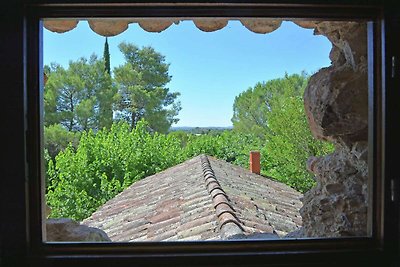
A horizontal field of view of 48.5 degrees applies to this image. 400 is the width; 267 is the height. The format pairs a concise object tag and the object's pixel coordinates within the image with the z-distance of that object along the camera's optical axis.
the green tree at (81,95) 9.72
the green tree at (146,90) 10.59
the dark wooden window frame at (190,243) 0.89
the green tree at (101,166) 8.30
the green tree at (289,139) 8.12
